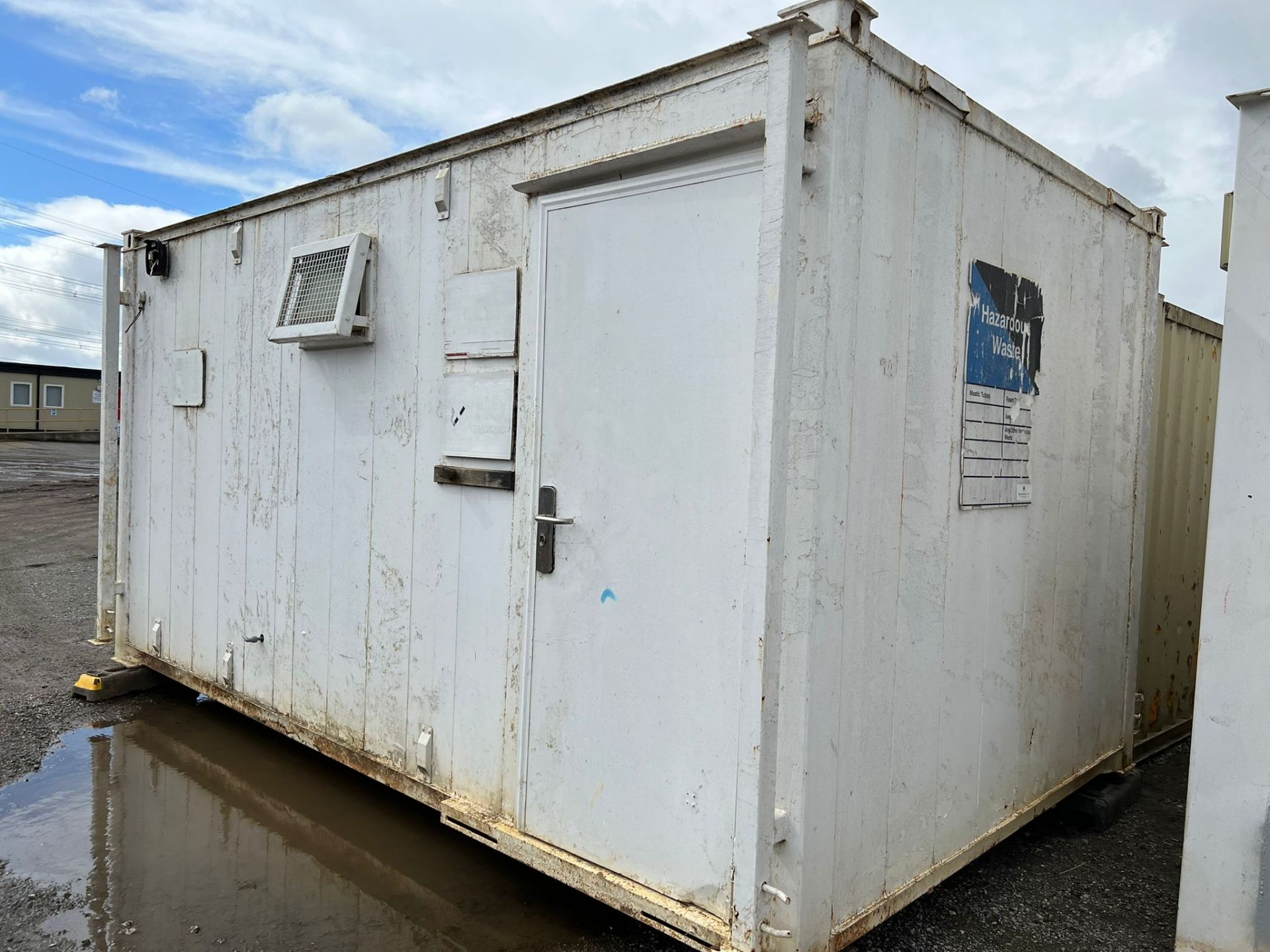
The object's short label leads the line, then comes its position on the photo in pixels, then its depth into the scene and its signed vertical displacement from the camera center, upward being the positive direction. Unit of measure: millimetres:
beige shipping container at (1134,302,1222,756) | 4359 -312
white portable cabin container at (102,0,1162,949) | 2289 -128
